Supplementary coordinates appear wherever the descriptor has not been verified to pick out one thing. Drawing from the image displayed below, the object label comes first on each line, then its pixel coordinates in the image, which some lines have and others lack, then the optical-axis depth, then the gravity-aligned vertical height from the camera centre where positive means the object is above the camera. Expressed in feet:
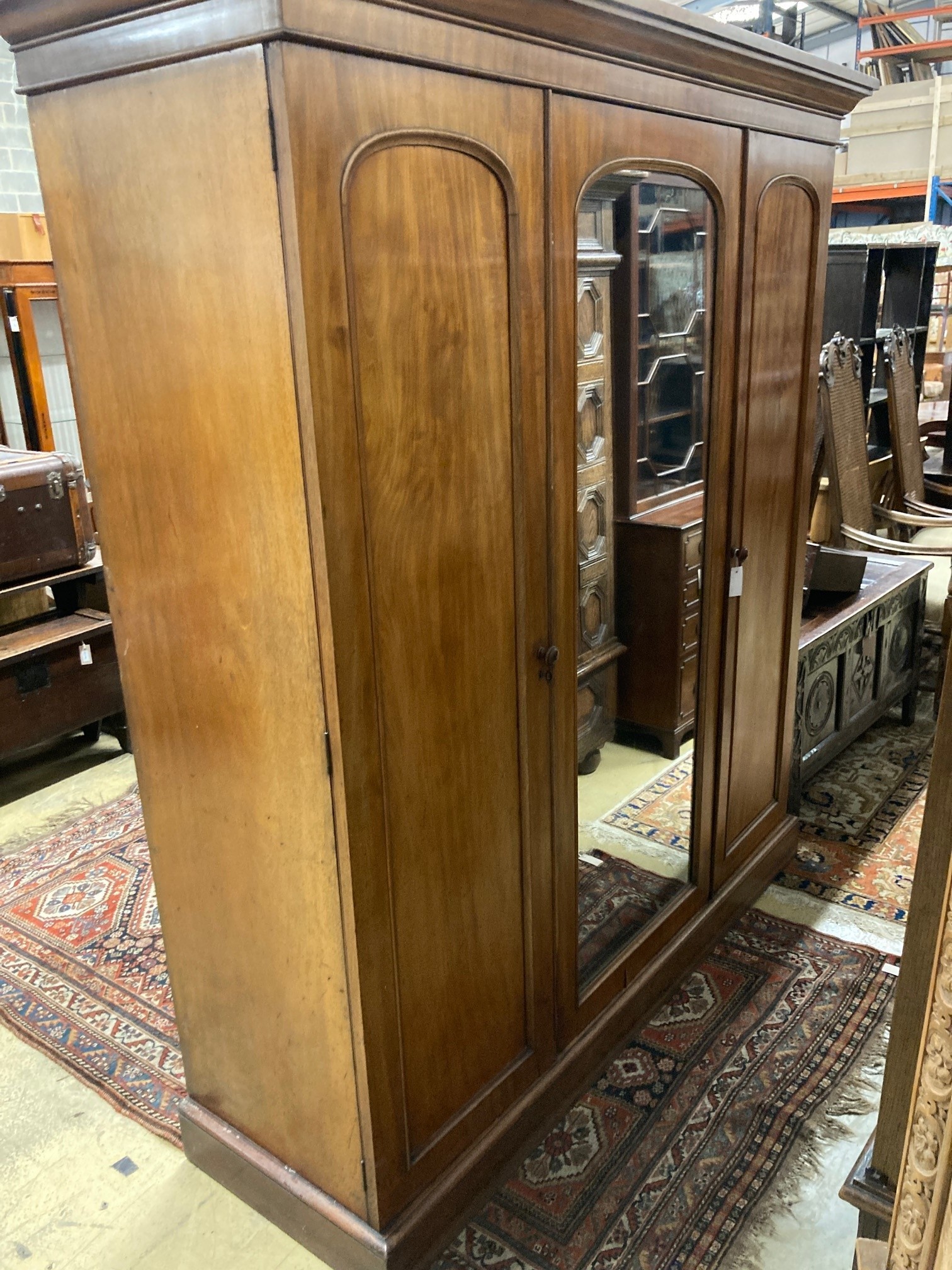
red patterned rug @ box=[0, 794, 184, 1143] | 6.81 -4.86
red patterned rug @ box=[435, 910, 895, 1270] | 5.38 -4.82
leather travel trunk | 10.32 -1.88
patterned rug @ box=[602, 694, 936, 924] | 6.91 -4.82
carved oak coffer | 9.21 -3.52
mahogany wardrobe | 3.78 -0.82
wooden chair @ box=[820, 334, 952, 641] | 12.63 -2.14
